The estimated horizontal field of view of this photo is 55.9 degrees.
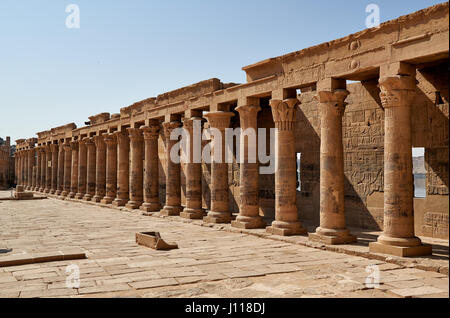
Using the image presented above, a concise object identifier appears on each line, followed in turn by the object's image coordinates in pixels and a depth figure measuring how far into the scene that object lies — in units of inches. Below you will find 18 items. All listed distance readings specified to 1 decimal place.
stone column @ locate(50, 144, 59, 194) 1354.6
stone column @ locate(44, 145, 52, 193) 1407.5
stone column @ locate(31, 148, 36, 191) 1601.4
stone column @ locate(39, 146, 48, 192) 1472.7
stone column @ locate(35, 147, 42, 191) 1517.1
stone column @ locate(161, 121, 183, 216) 719.7
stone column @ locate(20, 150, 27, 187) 1737.2
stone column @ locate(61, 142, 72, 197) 1224.2
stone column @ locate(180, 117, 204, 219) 662.5
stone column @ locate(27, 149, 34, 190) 1631.4
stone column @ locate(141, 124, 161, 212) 787.4
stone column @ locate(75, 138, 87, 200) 1107.9
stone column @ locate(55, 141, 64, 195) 1288.4
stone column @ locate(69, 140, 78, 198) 1170.6
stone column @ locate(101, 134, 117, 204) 962.7
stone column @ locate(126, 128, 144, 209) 843.4
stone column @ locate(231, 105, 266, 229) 552.4
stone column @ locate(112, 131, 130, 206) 908.0
